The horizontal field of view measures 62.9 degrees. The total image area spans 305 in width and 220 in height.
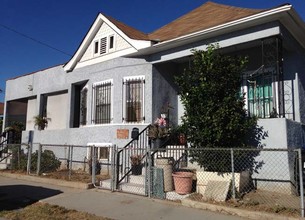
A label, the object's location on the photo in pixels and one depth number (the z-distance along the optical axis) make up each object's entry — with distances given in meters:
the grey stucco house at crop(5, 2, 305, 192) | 7.40
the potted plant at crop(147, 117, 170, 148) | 8.48
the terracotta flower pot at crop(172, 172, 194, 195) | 6.38
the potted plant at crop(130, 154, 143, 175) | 8.12
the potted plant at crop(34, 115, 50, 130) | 13.01
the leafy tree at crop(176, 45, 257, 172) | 6.56
